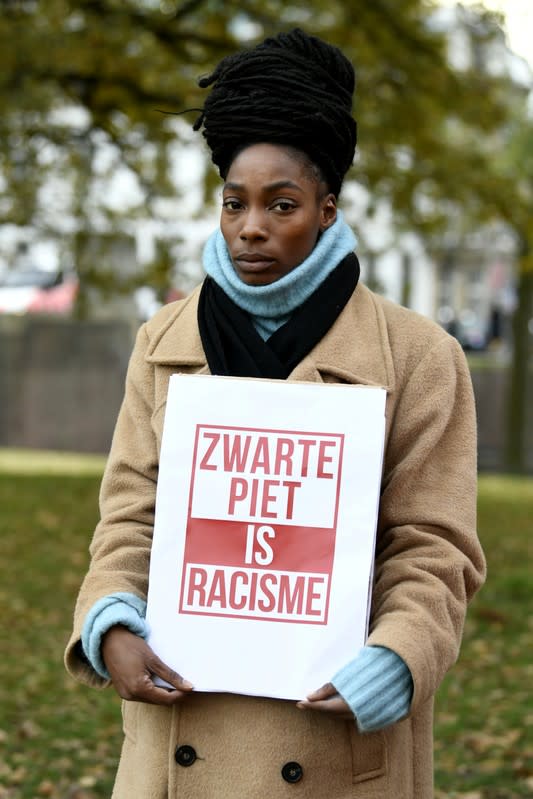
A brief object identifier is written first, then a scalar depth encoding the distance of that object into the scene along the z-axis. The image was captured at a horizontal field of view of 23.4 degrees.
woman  2.33
